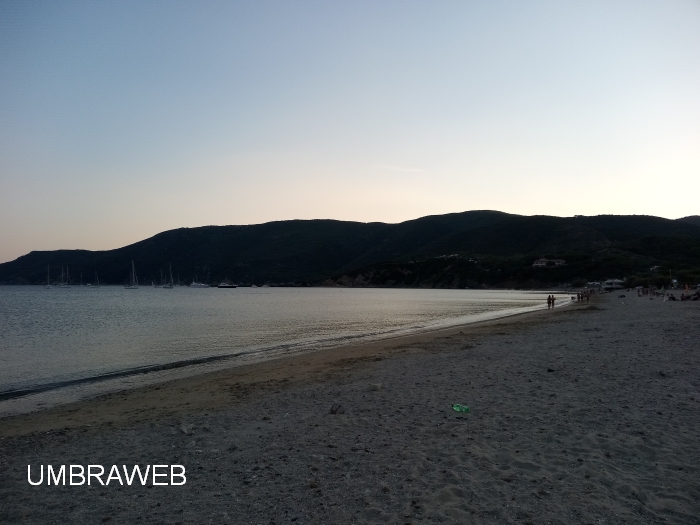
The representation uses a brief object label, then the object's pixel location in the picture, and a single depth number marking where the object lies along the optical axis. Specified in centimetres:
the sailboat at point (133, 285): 17525
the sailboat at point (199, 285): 19100
